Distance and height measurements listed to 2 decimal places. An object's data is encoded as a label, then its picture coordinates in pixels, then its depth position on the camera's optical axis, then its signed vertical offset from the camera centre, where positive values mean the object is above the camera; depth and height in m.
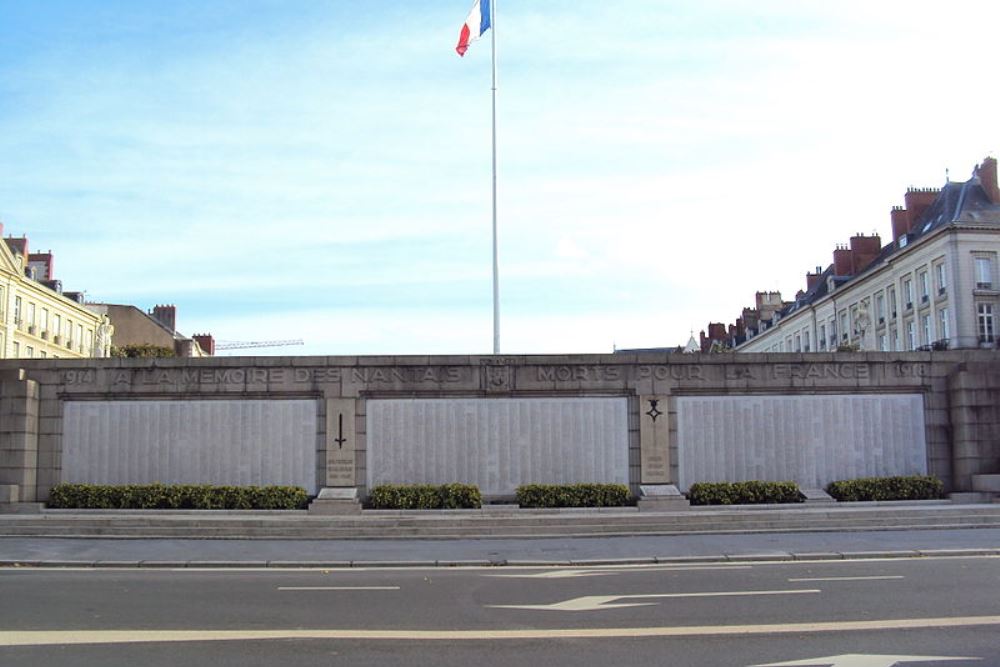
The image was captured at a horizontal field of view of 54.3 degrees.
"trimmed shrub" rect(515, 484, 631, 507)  27.70 -1.67
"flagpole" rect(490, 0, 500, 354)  30.94 +4.17
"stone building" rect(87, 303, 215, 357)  88.56 +10.25
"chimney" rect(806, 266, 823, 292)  102.50 +16.35
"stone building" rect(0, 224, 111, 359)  74.12 +10.62
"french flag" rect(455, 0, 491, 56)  34.00 +14.35
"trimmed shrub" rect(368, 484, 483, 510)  27.47 -1.68
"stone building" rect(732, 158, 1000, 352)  69.88 +12.22
